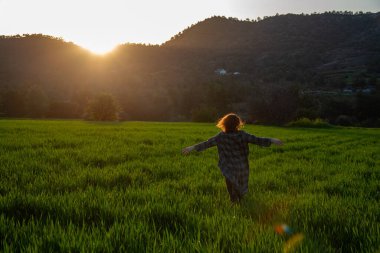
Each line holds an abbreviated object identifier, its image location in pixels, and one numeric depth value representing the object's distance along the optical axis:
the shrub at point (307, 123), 48.60
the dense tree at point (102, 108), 63.84
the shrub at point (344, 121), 67.62
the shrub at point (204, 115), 64.88
